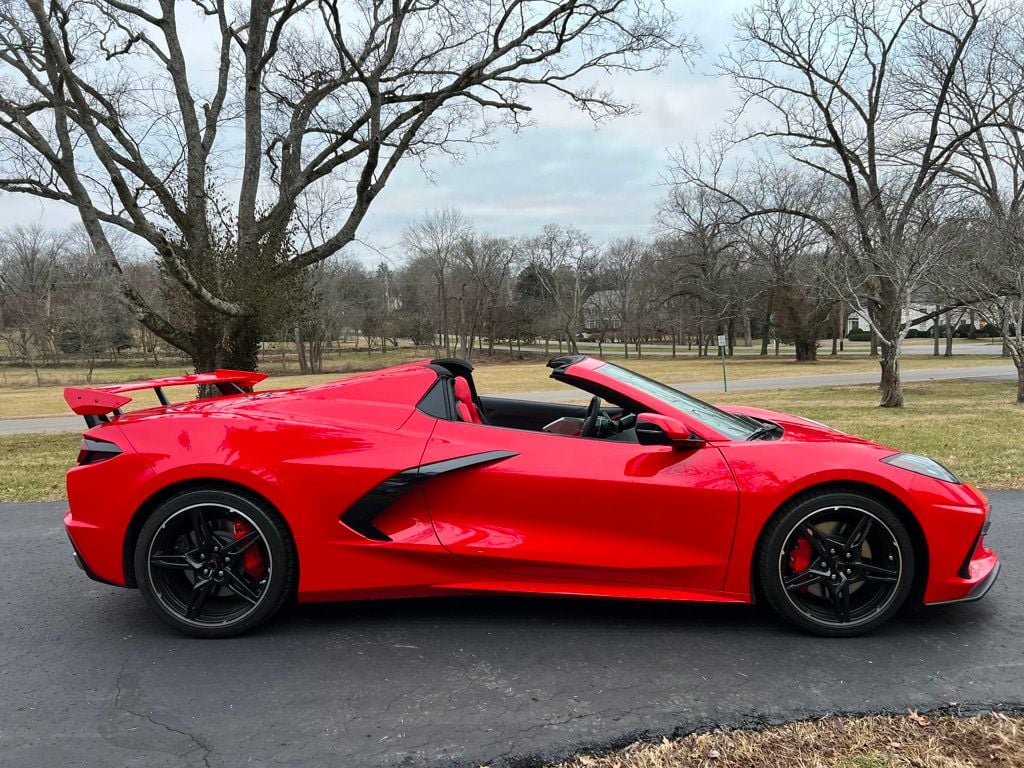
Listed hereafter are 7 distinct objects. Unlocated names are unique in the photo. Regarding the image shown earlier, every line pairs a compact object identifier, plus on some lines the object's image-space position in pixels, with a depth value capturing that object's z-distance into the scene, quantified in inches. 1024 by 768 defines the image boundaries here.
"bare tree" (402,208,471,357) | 2105.1
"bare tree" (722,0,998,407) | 539.5
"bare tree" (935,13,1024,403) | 575.5
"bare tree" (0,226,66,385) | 1657.2
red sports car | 108.6
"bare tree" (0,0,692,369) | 416.5
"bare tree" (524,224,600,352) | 2465.6
